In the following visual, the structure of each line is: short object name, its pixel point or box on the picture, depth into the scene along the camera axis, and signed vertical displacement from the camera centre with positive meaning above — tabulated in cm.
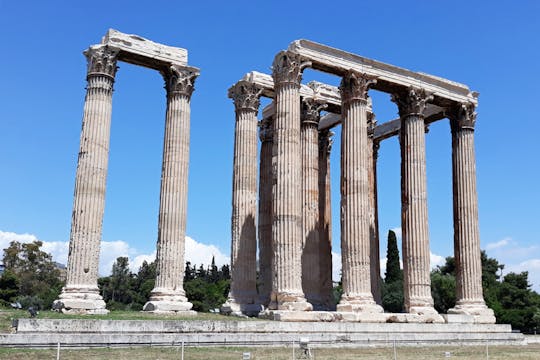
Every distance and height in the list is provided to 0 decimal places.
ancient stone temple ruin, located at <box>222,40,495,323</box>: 3594 +762
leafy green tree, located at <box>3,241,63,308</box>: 8706 +547
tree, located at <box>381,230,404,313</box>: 6681 +320
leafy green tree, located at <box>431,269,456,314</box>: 6981 +186
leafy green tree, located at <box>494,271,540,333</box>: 6638 +86
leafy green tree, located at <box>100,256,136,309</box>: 10138 +351
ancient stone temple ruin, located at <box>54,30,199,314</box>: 3344 +751
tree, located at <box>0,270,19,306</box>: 7475 +223
